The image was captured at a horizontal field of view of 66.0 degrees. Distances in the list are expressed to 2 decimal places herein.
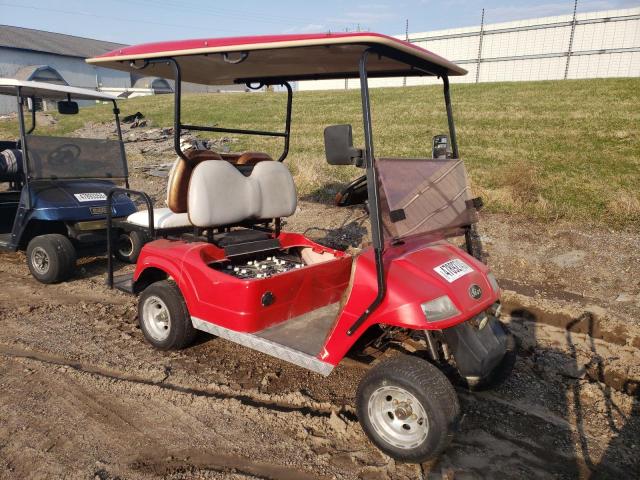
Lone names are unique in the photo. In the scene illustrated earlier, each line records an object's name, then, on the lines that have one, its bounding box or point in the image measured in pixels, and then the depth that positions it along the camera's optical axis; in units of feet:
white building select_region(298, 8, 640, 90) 65.00
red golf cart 8.11
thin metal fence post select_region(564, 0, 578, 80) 68.64
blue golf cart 16.49
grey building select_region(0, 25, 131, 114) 113.70
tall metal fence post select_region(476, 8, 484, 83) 75.77
